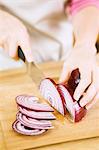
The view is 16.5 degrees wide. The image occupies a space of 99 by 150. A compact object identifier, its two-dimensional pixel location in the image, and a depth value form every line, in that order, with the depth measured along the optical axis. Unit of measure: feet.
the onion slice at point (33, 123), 1.66
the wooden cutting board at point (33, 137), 1.64
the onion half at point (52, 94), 1.80
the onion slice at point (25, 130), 1.65
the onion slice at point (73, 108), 1.75
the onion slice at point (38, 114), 1.69
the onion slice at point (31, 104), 1.74
